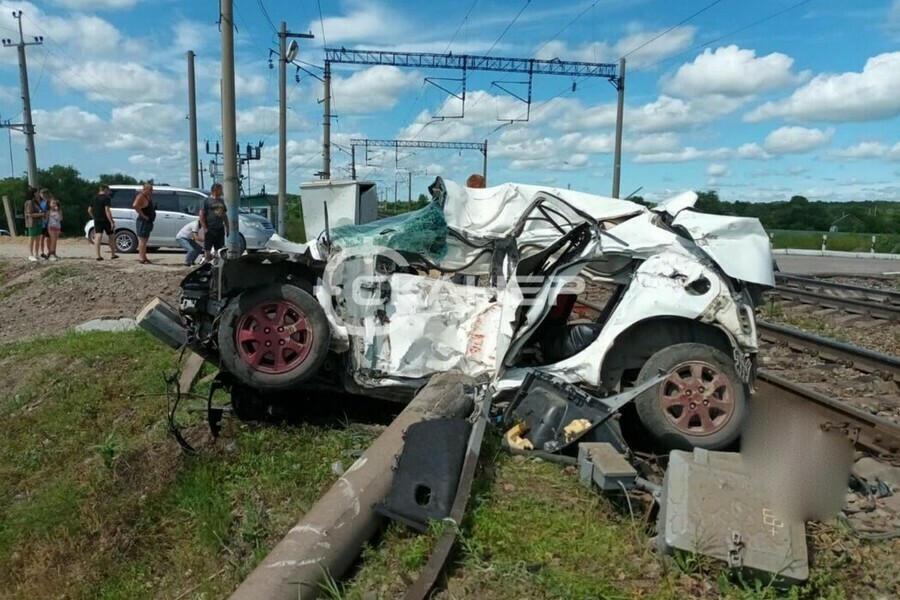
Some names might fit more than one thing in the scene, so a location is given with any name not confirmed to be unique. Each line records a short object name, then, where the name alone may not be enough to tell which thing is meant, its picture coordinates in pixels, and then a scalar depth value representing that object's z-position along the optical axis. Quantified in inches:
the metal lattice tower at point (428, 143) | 1871.3
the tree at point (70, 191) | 2443.4
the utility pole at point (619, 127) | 891.4
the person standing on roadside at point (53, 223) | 595.1
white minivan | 718.5
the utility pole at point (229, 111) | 388.2
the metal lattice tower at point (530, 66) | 906.1
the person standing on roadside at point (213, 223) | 497.0
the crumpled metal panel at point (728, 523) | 122.1
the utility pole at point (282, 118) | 854.5
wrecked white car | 189.9
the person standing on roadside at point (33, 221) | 580.4
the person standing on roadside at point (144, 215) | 539.8
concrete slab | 402.9
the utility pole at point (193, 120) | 1074.7
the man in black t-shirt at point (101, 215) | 583.2
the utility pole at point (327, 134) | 1121.4
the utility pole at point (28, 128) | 1157.1
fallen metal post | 122.1
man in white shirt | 522.6
